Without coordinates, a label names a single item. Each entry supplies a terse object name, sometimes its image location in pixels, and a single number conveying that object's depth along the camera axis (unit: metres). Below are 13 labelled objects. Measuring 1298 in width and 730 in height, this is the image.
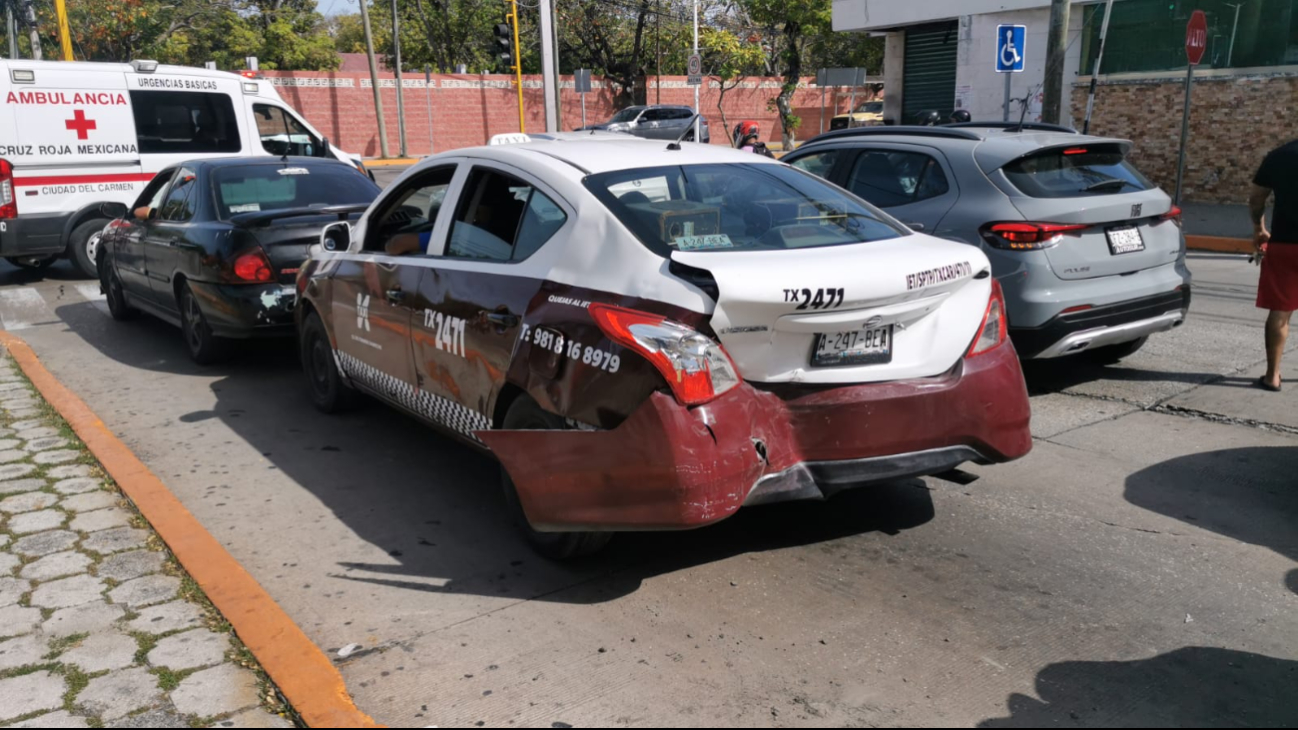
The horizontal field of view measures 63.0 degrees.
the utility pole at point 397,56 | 36.09
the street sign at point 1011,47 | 13.93
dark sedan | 7.39
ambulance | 11.98
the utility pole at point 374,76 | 35.47
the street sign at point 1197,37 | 13.84
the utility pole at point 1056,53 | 14.30
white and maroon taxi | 3.66
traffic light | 25.59
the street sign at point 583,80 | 33.53
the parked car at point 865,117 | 36.37
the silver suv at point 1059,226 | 6.35
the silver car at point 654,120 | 33.03
